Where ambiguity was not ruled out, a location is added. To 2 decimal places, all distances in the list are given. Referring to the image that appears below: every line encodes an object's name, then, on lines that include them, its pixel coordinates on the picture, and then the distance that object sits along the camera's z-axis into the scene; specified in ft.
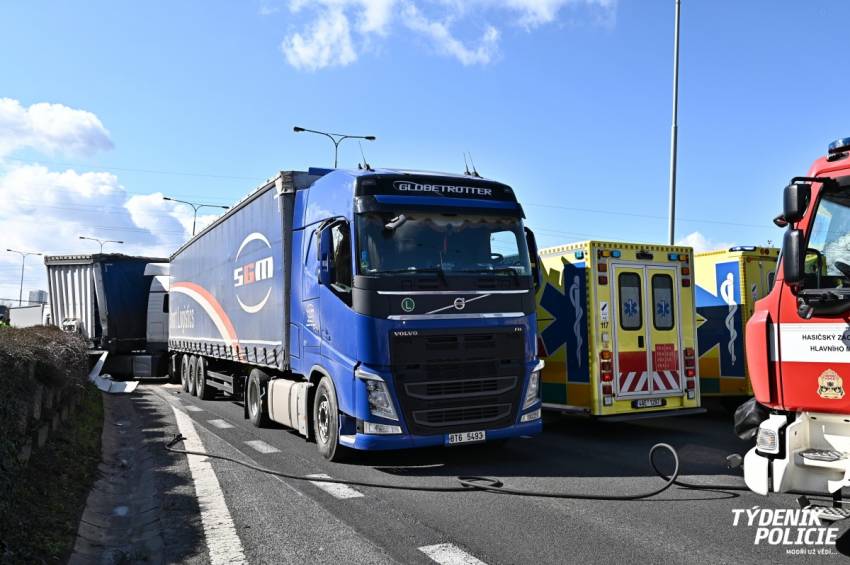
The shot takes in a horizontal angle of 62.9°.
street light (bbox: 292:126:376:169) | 98.71
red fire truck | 15.02
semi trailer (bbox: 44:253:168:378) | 73.92
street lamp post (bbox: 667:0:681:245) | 60.03
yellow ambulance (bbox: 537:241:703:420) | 32.35
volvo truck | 24.72
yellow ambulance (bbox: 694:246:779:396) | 37.63
